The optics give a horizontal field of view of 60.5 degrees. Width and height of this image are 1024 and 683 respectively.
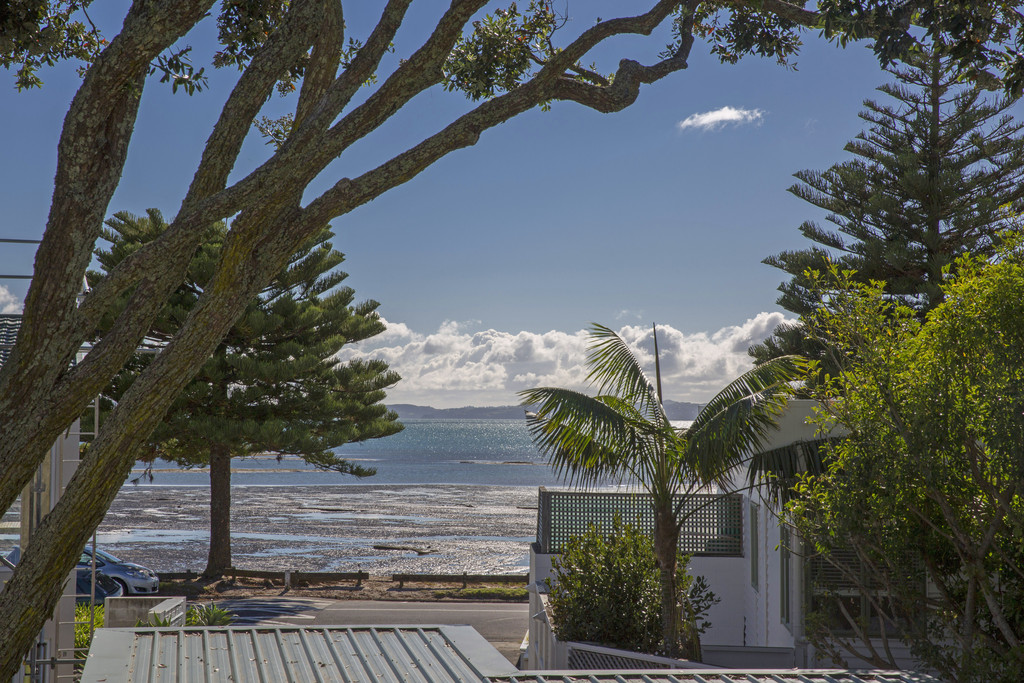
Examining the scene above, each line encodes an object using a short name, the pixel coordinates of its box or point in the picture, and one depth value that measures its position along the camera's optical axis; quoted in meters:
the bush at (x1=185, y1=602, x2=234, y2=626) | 10.21
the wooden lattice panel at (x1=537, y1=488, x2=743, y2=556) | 12.99
